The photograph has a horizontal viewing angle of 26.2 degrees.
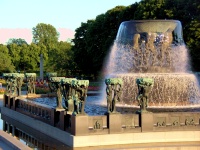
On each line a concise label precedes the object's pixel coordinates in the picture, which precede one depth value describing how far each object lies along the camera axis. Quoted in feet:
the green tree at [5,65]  270.67
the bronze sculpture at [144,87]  51.16
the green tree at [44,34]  472.03
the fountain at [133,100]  48.21
